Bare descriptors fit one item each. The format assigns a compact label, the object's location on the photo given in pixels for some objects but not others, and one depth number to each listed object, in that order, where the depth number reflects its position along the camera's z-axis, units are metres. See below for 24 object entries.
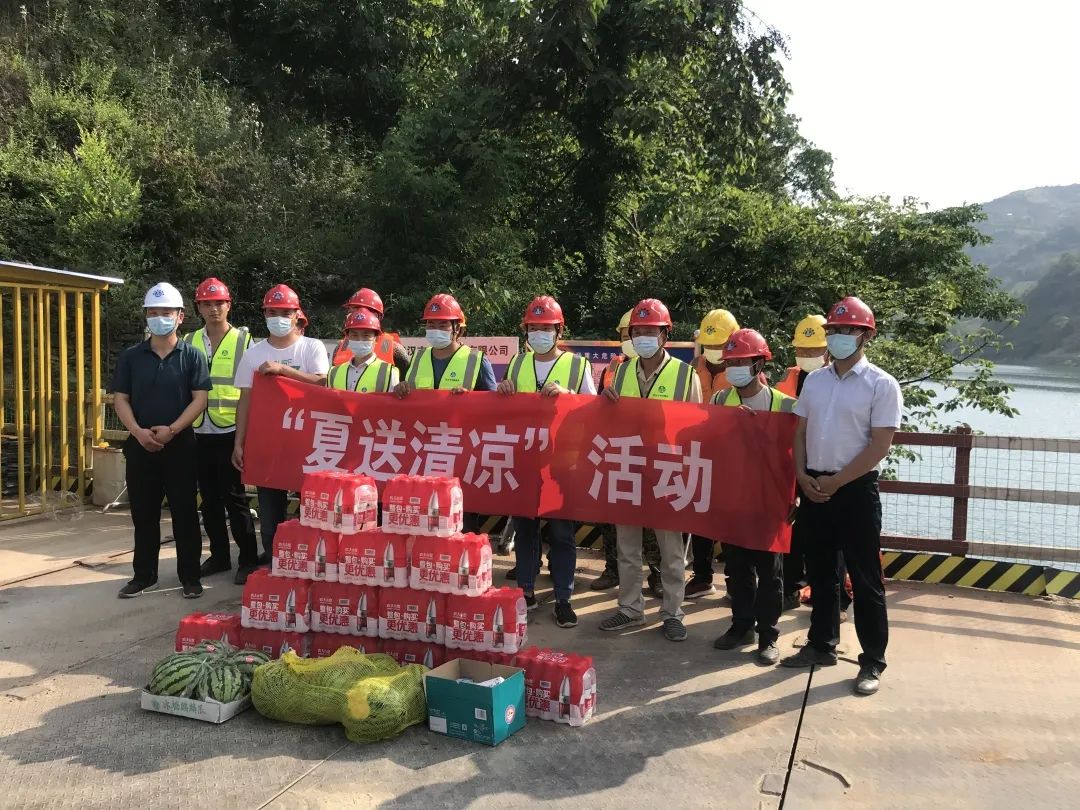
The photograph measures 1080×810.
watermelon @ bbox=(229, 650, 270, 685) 4.20
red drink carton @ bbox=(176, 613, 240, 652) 4.57
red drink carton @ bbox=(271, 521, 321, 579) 4.53
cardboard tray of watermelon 3.95
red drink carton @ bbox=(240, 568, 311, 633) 4.50
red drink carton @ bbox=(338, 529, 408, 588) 4.43
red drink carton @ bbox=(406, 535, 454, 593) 4.30
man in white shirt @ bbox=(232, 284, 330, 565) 6.14
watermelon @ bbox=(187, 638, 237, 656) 4.24
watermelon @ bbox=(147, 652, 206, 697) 4.04
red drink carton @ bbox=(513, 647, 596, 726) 4.01
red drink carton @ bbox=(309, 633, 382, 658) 4.49
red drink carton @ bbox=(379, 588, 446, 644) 4.36
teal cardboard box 3.77
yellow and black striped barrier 6.23
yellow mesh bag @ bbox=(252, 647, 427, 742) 3.74
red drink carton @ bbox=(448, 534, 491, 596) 4.27
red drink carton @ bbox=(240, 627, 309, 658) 4.52
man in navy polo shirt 5.77
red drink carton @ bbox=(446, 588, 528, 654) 4.20
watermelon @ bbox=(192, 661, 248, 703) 4.00
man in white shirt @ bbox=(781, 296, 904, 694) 4.50
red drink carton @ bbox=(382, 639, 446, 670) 4.36
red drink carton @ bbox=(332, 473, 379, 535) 4.54
